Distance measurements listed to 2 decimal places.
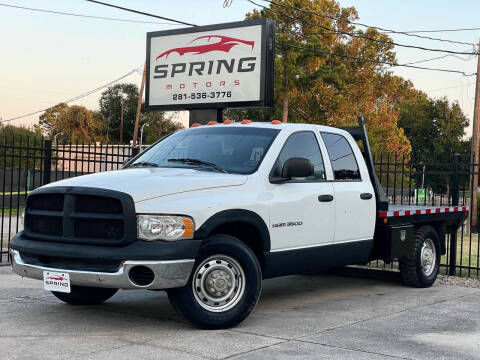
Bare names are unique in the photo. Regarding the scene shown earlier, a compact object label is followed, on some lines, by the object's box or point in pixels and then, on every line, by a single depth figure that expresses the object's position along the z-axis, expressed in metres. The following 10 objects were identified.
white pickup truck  6.23
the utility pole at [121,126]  89.06
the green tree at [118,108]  98.12
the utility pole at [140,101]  46.04
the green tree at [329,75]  45.66
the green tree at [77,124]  79.81
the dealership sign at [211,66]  13.85
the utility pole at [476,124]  32.62
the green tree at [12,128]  65.93
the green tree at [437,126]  69.81
